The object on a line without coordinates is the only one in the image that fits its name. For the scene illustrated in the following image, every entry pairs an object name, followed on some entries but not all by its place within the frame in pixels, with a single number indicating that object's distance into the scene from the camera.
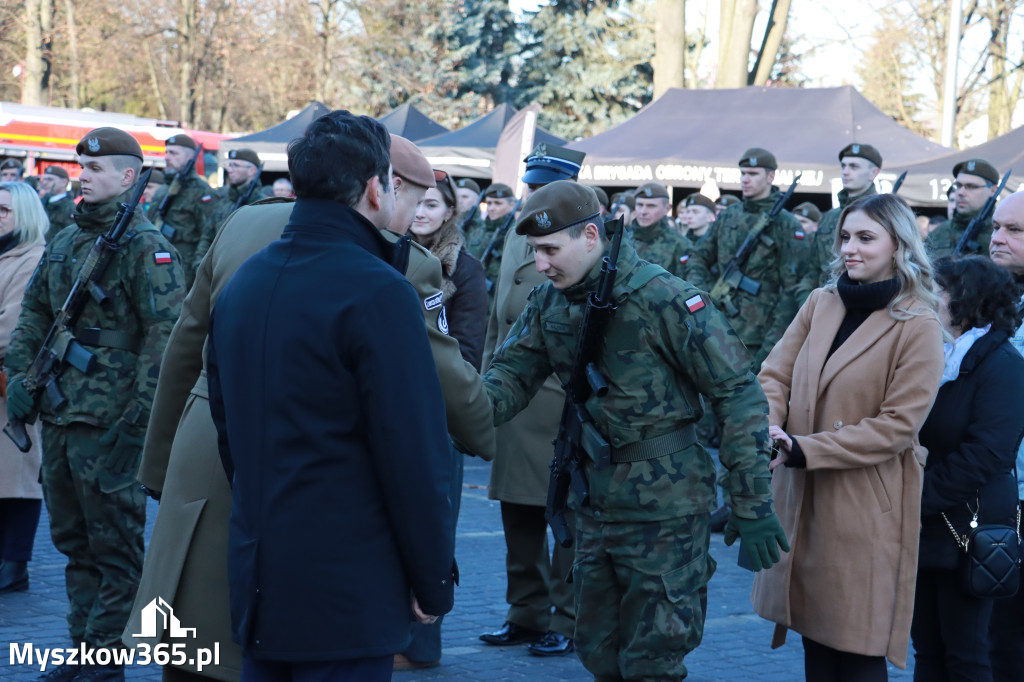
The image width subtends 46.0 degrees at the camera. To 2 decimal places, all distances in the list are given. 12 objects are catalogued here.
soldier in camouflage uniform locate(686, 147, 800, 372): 9.72
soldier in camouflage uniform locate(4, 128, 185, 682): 5.00
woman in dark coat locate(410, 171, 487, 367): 5.34
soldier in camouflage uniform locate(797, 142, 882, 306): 9.62
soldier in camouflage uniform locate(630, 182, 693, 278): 11.48
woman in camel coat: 3.96
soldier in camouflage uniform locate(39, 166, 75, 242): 15.20
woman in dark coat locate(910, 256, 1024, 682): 4.23
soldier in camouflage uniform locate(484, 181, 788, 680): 3.73
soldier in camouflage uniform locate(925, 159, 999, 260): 9.42
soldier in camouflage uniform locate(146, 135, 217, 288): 13.55
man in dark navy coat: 2.55
